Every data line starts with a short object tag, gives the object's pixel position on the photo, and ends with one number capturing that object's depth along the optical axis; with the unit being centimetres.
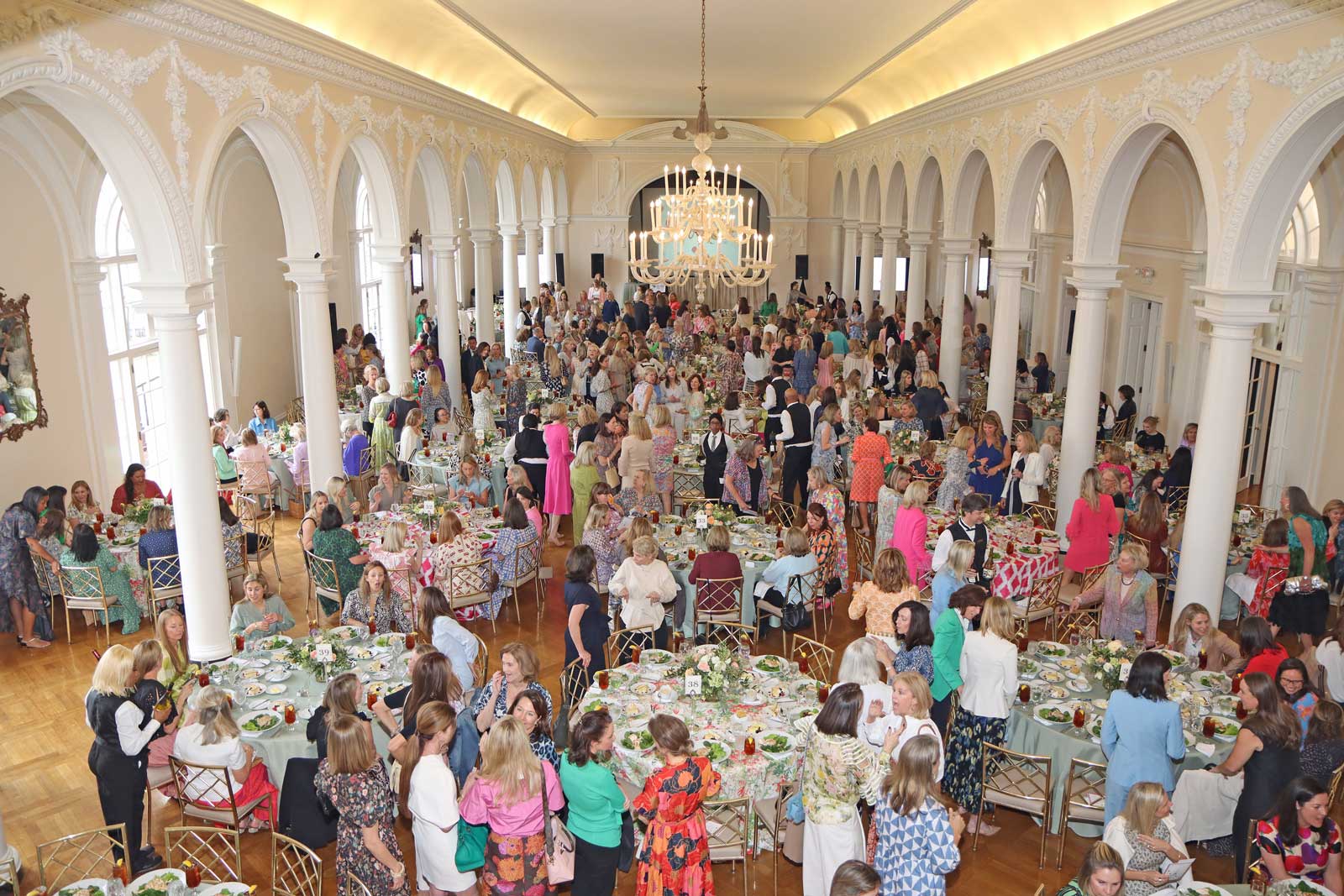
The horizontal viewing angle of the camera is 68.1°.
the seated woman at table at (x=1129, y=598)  723
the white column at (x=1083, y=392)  1073
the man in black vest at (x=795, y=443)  1131
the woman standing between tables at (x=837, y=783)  482
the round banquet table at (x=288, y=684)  615
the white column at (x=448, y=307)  1548
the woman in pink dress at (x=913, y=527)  818
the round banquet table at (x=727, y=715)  567
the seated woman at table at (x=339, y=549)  845
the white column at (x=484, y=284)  1827
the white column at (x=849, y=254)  2491
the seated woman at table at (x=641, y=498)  1009
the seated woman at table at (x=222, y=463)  1134
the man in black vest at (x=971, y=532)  760
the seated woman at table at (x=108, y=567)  888
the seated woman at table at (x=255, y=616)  736
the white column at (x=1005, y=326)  1257
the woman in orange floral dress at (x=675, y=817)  472
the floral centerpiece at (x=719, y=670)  629
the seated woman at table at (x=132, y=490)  1017
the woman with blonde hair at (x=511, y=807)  473
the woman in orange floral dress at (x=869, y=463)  1074
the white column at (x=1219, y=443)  799
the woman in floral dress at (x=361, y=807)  477
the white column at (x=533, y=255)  2325
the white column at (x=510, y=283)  2019
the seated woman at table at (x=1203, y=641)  684
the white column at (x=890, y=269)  2052
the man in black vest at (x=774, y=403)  1209
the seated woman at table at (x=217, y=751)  579
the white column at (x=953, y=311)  1552
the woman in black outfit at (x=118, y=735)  553
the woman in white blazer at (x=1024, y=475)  974
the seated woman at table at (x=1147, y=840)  468
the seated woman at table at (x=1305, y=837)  479
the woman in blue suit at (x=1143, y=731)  531
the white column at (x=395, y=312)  1287
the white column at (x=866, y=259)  2303
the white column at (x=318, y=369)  1036
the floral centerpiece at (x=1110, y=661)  655
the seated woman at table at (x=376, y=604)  730
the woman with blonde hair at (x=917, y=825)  452
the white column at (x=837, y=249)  2766
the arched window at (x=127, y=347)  1197
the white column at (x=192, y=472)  773
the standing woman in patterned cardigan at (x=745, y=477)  1034
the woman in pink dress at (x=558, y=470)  1090
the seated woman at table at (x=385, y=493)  1019
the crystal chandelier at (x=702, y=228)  1124
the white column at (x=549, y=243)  2600
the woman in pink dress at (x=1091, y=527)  874
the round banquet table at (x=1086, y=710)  596
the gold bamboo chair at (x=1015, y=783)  596
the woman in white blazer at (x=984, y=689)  591
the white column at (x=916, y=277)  1761
